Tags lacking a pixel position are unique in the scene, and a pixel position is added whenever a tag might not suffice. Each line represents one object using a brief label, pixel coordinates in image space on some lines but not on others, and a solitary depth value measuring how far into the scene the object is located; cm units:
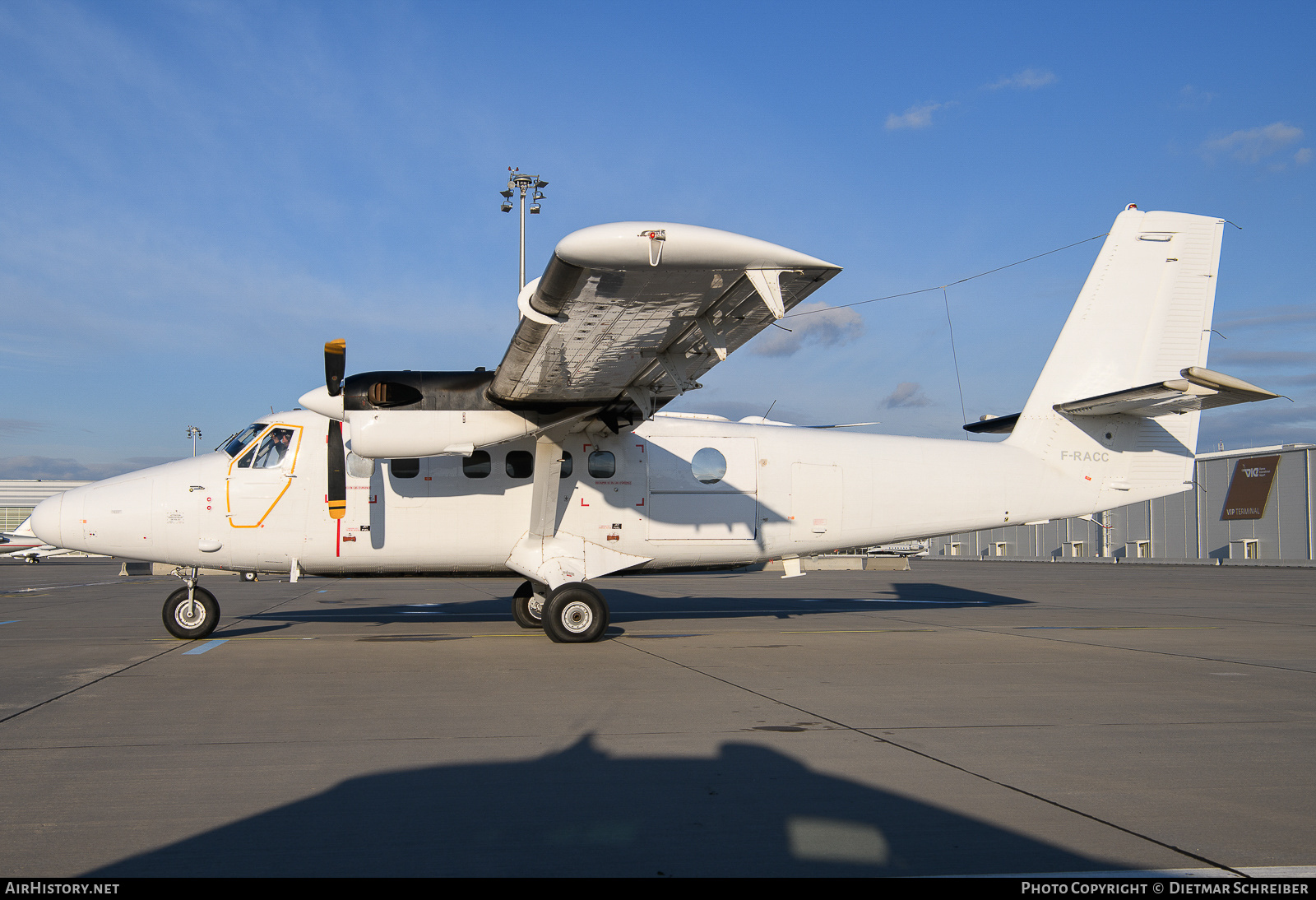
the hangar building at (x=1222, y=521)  3897
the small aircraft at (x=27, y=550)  4751
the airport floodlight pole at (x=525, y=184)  2084
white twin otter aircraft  1005
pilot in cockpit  1126
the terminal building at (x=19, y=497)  7775
